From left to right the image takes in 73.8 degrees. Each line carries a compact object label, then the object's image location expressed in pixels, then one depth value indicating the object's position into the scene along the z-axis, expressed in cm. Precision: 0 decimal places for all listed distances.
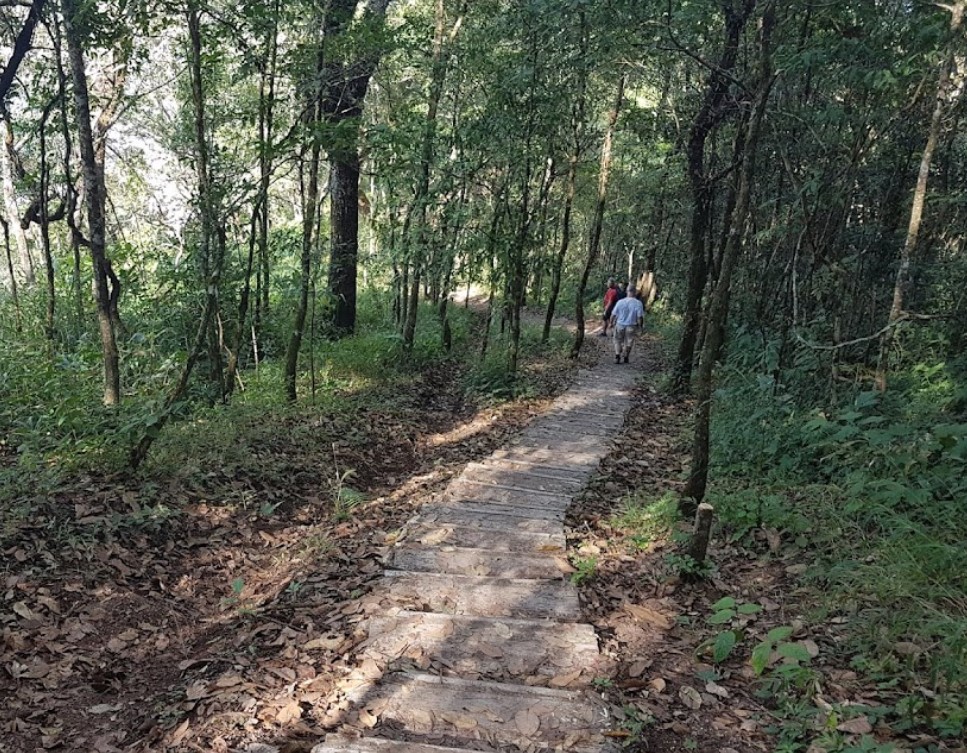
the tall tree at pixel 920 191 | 670
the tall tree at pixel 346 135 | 804
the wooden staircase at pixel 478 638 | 320
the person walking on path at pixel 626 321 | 1359
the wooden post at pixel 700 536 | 466
